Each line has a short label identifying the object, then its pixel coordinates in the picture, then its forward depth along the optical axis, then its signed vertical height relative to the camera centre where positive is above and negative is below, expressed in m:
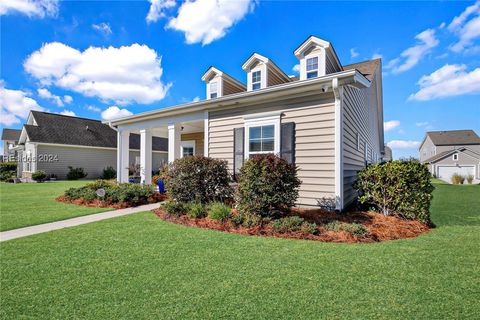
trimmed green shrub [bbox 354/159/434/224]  5.67 -0.56
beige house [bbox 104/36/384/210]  6.48 +1.53
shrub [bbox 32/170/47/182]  18.38 -0.84
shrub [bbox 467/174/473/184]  24.95 -1.40
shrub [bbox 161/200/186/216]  6.44 -1.16
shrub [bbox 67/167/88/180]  20.42 -0.73
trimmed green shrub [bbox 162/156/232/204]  6.90 -0.43
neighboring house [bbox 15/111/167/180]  19.69 +1.69
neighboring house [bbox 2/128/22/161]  33.50 +3.85
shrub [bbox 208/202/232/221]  5.66 -1.11
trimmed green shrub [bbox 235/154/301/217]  5.27 -0.46
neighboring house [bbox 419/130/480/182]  29.09 +1.72
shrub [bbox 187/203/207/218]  6.07 -1.18
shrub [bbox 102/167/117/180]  22.12 -0.83
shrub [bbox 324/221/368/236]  4.61 -1.24
